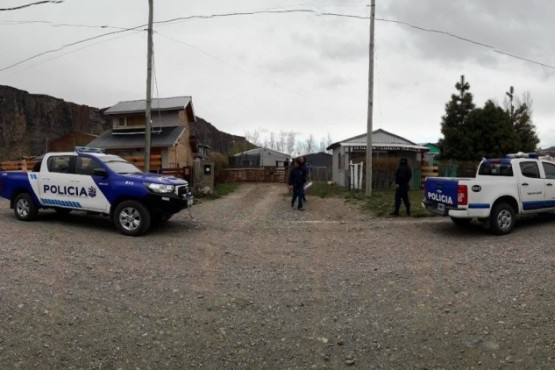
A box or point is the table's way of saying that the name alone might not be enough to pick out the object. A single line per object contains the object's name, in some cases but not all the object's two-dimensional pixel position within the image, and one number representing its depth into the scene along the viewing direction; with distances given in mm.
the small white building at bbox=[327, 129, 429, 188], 25141
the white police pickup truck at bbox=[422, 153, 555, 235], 9547
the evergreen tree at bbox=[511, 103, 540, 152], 32531
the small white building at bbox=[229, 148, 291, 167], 56250
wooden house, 30219
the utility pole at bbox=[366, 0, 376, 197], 17391
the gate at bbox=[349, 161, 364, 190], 20566
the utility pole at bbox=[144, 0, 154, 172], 16109
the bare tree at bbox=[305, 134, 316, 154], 96100
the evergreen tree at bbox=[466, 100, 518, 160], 28547
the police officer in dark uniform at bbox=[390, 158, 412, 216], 12445
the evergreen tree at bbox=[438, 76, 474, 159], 29438
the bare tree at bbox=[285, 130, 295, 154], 93869
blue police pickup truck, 9508
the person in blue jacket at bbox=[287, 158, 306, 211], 14195
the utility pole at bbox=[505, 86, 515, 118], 38438
